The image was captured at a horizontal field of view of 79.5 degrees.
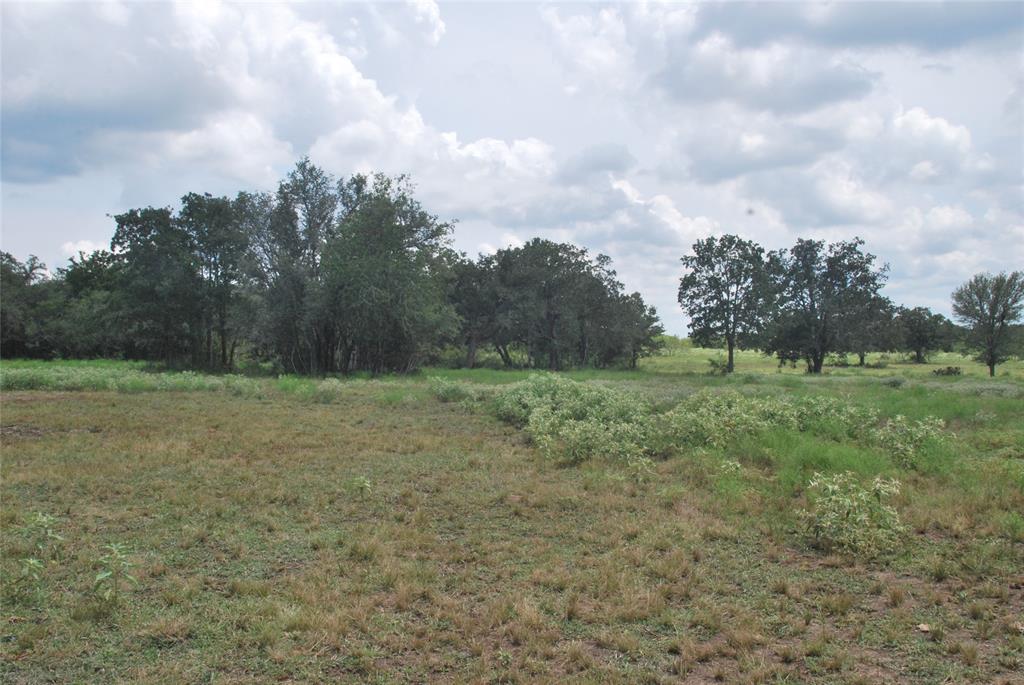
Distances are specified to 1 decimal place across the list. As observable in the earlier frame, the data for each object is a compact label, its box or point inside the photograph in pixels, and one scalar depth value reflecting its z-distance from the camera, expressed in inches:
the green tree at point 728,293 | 1700.3
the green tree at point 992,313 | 1729.8
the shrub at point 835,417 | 471.2
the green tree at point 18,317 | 1705.2
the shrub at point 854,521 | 250.8
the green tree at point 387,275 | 1187.9
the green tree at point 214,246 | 1369.3
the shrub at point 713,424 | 449.1
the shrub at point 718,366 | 1663.4
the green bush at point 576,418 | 427.8
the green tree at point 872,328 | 1701.5
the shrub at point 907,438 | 388.8
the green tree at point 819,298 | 1726.1
